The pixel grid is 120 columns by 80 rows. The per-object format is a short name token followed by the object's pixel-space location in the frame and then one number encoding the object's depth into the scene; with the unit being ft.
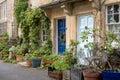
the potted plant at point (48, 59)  27.86
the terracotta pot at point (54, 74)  21.58
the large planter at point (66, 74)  20.57
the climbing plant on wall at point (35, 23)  33.54
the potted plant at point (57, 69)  21.63
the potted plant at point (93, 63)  18.14
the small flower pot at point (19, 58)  35.77
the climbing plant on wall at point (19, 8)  40.62
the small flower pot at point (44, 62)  28.45
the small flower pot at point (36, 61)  29.33
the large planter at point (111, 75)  16.91
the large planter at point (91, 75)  18.03
